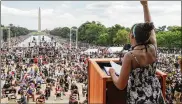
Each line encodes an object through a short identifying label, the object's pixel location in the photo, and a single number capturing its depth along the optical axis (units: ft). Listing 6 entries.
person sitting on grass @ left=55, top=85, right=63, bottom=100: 34.81
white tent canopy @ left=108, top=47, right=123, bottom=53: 76.76
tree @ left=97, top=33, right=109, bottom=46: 159.14
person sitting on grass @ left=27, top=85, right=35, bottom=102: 32.35
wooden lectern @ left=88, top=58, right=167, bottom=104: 4.75
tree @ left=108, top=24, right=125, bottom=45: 158.51
